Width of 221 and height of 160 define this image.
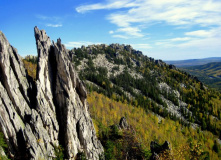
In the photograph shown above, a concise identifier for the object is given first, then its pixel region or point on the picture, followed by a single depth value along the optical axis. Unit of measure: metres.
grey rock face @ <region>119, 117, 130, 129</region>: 82.01
